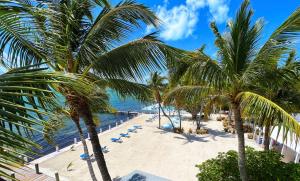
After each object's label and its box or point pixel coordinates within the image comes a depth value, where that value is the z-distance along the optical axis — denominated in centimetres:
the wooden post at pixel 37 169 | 909
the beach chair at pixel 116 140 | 1369
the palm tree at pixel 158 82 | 1619
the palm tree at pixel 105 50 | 320
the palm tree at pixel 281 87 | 401
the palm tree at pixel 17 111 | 108
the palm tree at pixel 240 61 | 355
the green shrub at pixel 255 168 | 546
